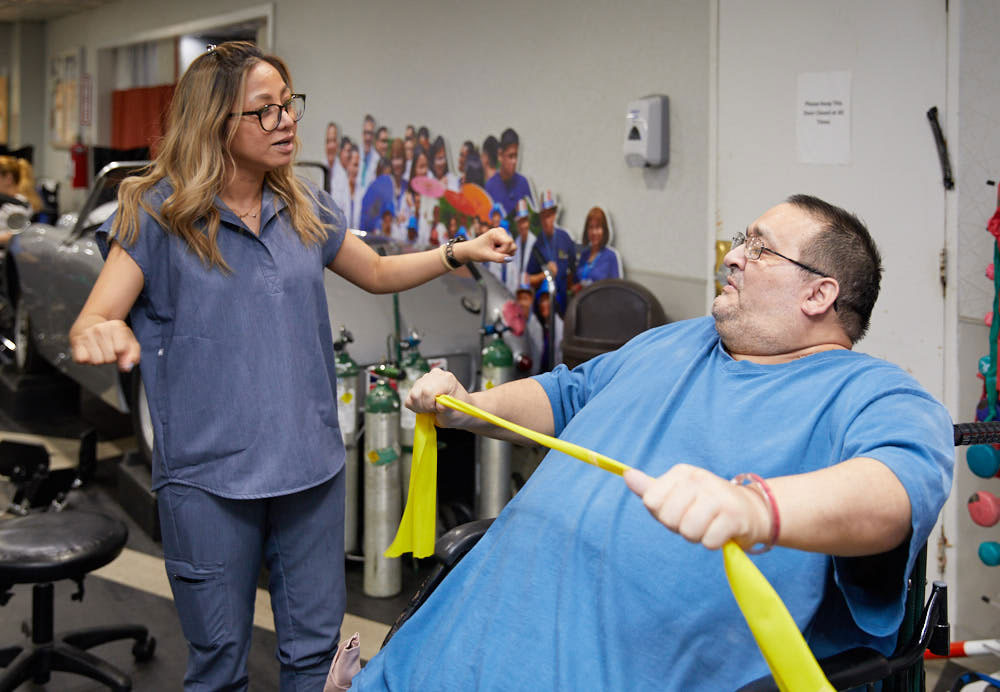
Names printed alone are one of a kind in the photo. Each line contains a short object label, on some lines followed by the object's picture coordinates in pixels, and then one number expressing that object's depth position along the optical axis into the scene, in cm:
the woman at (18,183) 707
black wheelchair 137
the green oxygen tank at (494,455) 366
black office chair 273
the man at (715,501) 123
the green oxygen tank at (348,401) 354
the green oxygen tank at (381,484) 345
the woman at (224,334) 202
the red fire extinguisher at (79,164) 1044
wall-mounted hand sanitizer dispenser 390
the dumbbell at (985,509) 263
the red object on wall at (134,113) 977
